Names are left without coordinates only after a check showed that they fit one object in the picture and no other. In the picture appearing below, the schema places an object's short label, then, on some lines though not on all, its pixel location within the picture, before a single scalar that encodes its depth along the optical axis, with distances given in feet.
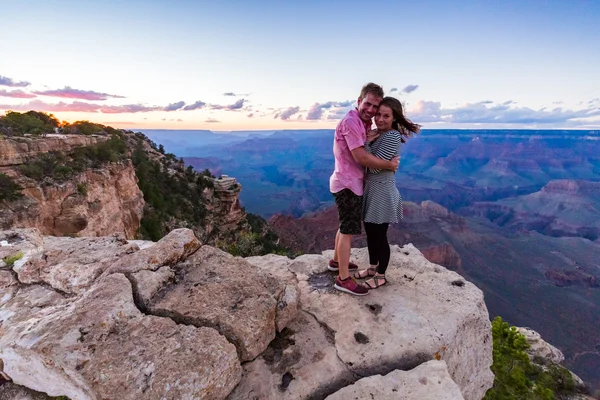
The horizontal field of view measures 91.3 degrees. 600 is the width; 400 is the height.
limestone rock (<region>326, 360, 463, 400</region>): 7.35
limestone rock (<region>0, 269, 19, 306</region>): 8.97
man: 10.06
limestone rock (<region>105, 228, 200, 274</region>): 9.56
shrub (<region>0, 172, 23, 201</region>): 28.07
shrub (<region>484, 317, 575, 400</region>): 24.56
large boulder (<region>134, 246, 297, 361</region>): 8.06
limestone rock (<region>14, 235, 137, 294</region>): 9.71
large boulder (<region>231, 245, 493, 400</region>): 8.11
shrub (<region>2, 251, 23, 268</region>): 10.56
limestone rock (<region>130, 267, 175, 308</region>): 8.42
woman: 10.48
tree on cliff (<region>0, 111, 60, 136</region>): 37.92
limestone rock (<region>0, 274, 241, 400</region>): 6.24
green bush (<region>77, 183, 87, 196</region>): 36.24
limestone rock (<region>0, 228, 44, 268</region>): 10.71
